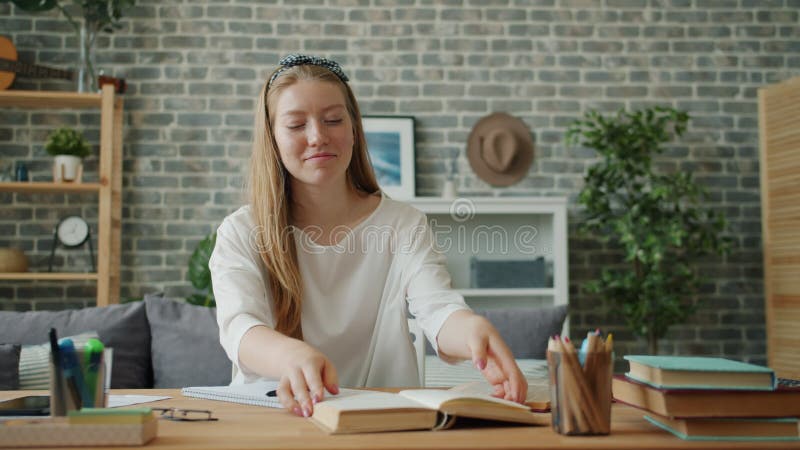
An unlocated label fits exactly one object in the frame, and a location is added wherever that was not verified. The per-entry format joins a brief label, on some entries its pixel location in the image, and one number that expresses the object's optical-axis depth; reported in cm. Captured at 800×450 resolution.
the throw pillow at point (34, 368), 238
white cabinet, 372
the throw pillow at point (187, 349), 266
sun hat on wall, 407
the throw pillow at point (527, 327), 279
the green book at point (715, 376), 89
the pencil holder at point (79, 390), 92
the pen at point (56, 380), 91
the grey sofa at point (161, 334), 266
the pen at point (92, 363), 94
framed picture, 402
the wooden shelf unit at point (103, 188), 362
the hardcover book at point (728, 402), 87
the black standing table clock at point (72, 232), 385
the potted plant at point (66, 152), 368
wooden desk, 85
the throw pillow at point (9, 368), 232
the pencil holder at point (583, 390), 89
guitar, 373
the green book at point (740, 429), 87
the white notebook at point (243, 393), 119
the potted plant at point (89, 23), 377
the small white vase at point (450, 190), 390
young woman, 151
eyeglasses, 105
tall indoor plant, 367
